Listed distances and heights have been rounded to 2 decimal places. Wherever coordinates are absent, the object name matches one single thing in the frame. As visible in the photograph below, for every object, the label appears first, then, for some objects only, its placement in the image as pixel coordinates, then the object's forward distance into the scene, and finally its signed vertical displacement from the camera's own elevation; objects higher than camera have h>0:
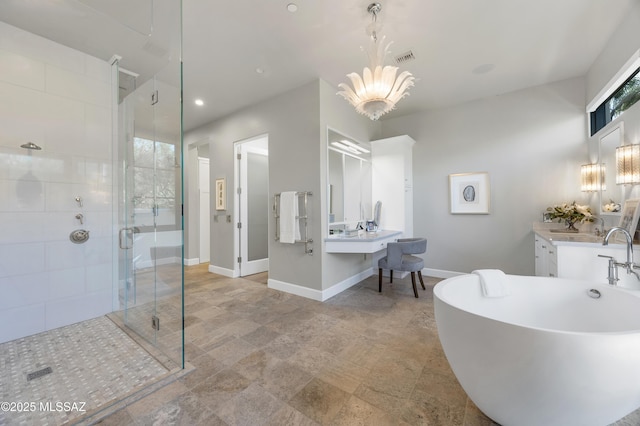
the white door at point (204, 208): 5.38 +0.16
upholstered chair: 3.24 -0.60
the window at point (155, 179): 2.30 +0.36
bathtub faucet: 1.75 -0.35
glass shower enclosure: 2.16 +0.54
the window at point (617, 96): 2.25 +1.22
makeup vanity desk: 3.21 -0.40
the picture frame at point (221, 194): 4.38 +0.38
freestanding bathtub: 1.02 -0.70
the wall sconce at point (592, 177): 2.82 +0.39
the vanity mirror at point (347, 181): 3.50 +0.51
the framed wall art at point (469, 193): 3.83 +0.30
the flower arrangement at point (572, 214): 2.88 -0.05
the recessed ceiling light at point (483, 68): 2.99 +1.76
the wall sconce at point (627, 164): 2.11 +0.40
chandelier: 2.12 +1.12
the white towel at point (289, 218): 3.35 -0.06
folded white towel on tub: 1.86 -0.56
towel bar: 3.29 -0.06
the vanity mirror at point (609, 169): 2.45 +0.44
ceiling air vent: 2.71 +1.75
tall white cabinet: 4.17 +0.56
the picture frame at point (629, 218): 2.04 -0.07
